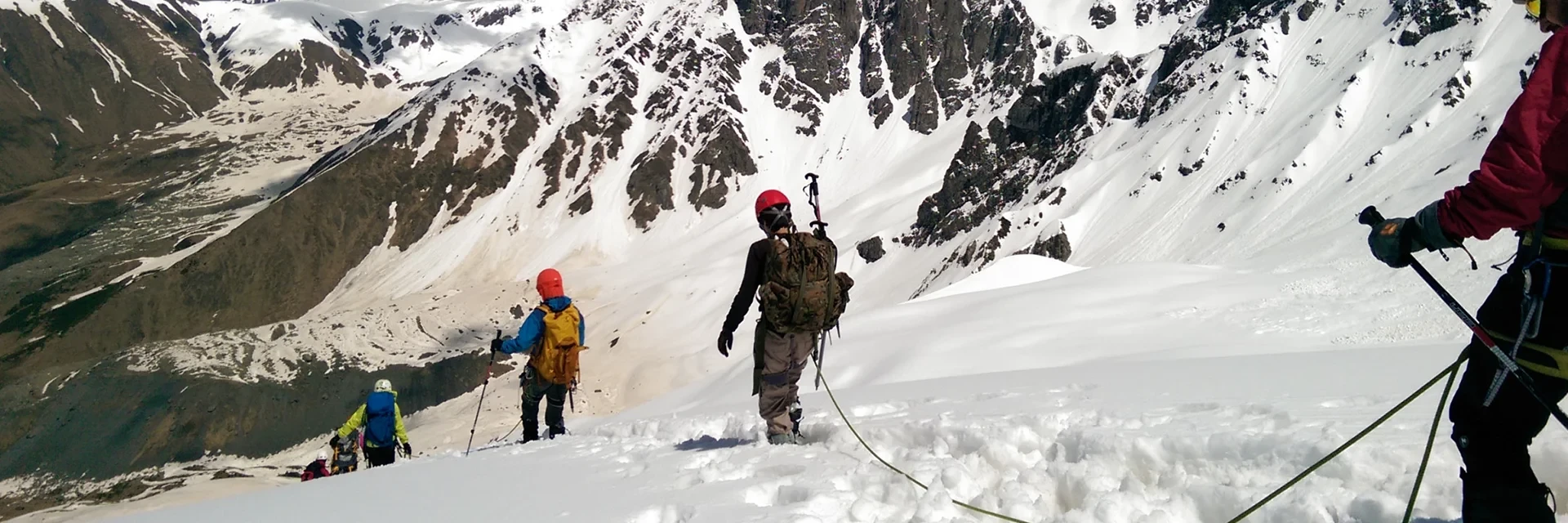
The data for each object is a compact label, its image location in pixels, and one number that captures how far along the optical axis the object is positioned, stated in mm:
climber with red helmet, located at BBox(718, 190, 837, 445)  6699
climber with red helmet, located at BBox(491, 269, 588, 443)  9859
